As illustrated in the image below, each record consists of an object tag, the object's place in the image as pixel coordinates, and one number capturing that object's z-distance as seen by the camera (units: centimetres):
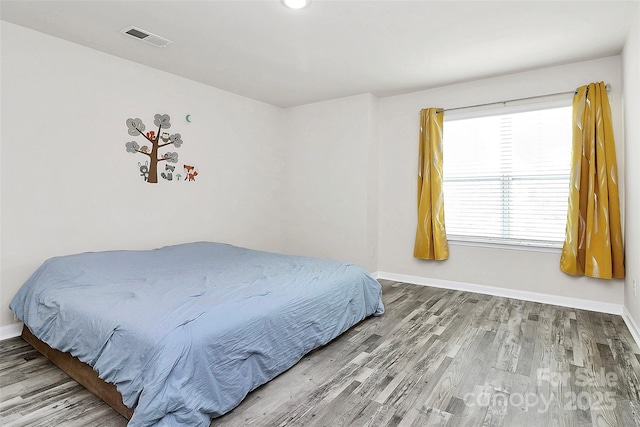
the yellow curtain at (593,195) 311
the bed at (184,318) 156
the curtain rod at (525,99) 323
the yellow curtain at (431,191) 409
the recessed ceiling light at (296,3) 228
